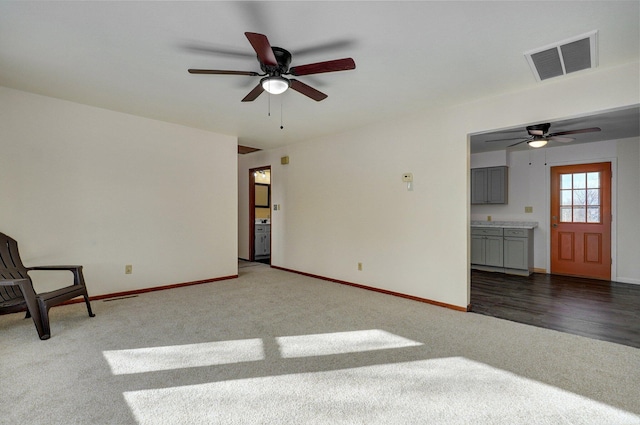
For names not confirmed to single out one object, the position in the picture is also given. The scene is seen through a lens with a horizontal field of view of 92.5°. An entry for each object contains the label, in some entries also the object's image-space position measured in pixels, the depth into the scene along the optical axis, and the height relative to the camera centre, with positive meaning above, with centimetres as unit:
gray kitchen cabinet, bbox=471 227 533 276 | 571 -79
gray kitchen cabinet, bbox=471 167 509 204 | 625 +50
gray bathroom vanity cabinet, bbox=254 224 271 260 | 760 -83
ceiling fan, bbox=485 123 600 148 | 411 +106
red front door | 536 -21
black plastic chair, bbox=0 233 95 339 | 274 -81
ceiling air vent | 238 +129
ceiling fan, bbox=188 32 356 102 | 213 +108
